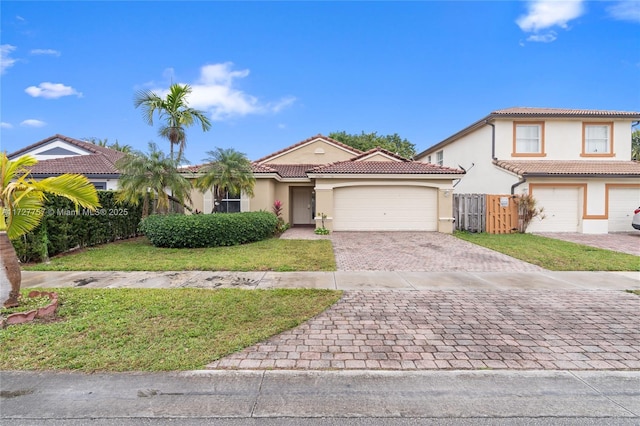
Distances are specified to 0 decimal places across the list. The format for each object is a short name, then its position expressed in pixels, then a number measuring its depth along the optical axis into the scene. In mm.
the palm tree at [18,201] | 4656
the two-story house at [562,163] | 15289
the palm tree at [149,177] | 10750
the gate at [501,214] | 15312
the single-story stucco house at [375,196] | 15008
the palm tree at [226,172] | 12727
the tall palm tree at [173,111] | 13625
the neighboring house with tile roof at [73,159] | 17766
